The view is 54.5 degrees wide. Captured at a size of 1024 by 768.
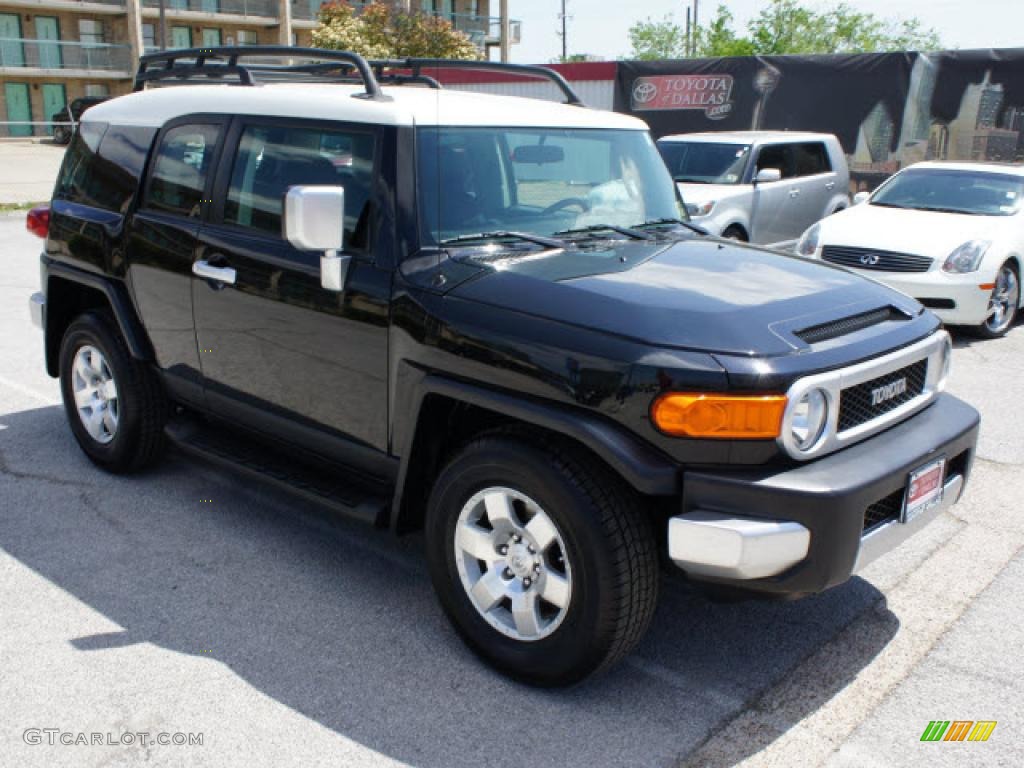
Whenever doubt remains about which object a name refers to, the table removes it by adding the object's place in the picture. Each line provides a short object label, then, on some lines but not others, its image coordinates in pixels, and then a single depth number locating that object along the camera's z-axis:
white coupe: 8.45
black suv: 2.90
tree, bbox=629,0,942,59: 52.28
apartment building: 44.47
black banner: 17.36
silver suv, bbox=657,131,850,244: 10.95
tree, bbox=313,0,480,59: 38.31
